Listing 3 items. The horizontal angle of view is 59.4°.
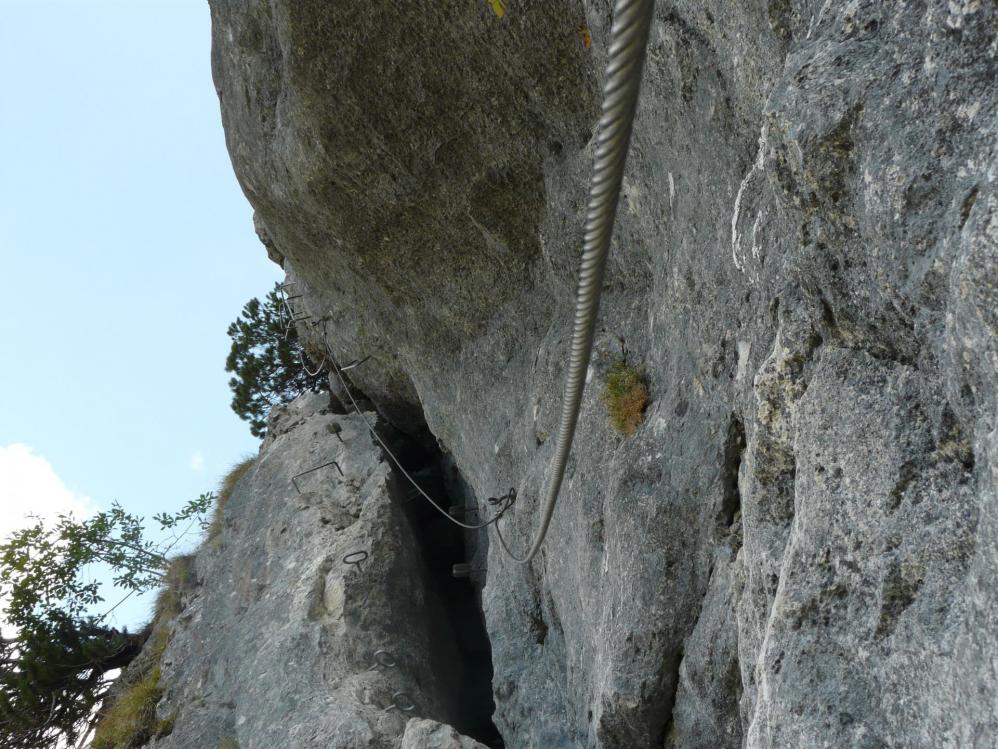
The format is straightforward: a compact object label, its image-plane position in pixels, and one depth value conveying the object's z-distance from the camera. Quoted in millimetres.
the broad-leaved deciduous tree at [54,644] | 15312
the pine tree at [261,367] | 19484
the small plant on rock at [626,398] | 6246
